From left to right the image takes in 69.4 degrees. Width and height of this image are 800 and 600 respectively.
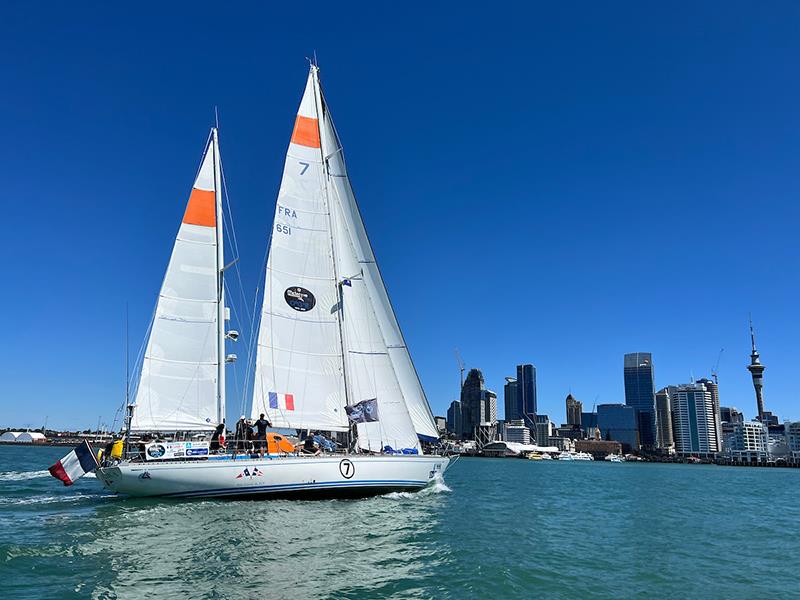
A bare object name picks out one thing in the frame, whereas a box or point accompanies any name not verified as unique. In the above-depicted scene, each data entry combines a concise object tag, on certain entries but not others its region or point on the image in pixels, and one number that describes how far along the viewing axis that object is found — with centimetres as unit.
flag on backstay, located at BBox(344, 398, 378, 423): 2581
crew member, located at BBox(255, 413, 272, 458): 2375
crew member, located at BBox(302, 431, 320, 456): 2461
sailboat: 2489
